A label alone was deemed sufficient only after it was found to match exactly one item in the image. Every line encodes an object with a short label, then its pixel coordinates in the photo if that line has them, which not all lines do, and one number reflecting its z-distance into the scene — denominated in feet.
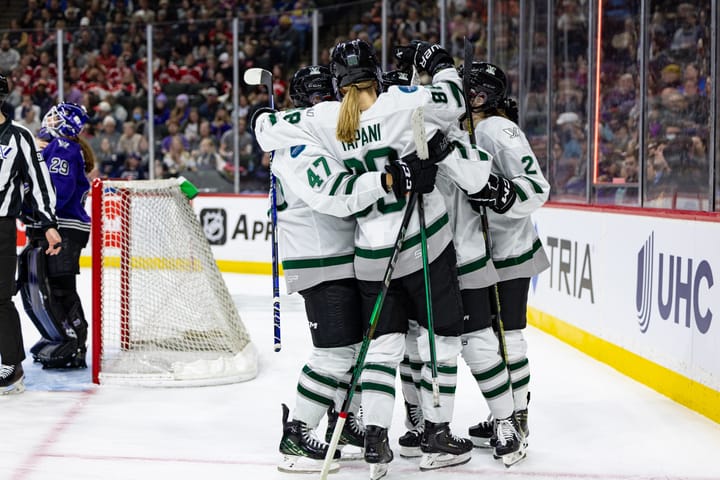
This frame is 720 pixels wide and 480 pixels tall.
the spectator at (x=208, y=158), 61.41
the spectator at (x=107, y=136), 62.44
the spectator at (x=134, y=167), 62.34
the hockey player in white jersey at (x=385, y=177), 17.51
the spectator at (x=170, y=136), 62.18
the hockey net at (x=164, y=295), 28.63
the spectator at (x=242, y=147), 61.11
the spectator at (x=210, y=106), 62.28
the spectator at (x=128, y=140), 62.54
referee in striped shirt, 25.13
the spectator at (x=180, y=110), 62.44
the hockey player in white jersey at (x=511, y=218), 19.49
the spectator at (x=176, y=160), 61.67
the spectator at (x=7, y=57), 63.36
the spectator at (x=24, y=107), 63.67
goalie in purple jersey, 29.04
